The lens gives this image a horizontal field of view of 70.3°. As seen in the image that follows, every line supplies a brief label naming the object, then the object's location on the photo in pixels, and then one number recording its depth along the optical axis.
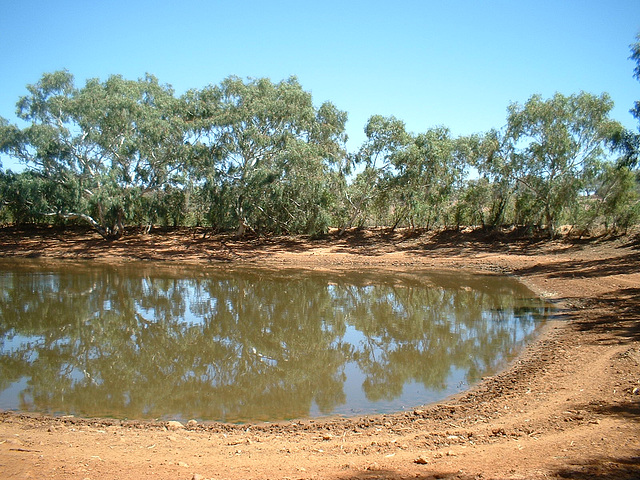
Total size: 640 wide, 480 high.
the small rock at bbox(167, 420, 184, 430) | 6.14
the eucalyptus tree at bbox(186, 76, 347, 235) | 28.50
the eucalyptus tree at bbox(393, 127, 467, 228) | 29.70
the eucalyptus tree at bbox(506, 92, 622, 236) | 26.31
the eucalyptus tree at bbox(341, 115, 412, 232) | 30.61
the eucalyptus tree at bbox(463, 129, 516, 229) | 28.50
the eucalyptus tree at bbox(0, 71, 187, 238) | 28.16
